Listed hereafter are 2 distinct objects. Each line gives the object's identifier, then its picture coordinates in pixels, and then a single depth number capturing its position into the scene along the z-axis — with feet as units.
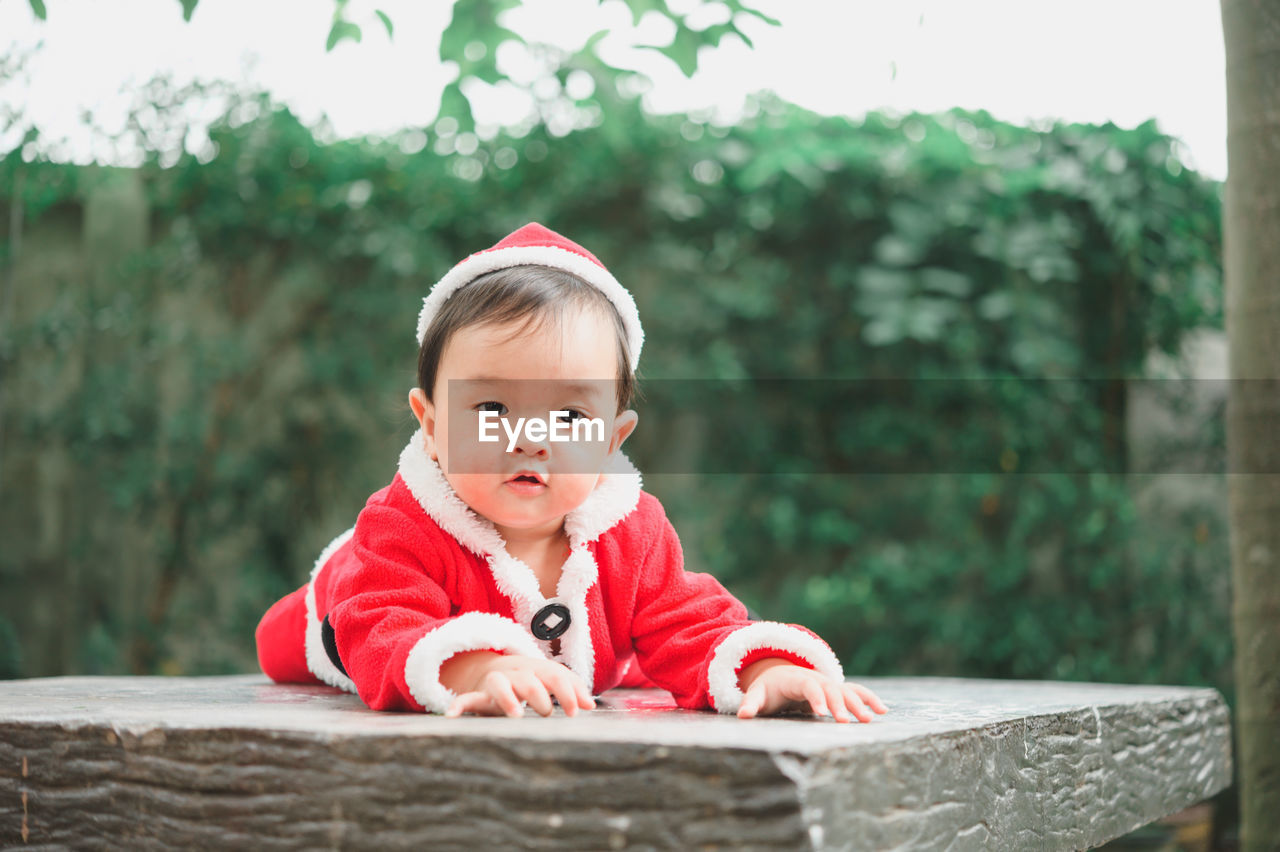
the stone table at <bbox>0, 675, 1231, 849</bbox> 2.78
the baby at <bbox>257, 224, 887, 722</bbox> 3.63
